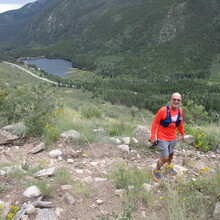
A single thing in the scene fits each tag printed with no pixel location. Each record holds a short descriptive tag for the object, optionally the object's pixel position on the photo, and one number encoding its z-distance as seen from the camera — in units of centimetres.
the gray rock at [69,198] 338
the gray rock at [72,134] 573
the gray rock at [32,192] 340
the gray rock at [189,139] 631
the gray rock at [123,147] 554
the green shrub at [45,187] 347
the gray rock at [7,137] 532
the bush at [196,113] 1589
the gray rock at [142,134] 596
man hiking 437
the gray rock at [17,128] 564
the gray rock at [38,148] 503
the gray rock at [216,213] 298
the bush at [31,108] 584
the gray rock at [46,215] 293
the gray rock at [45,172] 399
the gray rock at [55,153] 496
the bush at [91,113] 947
